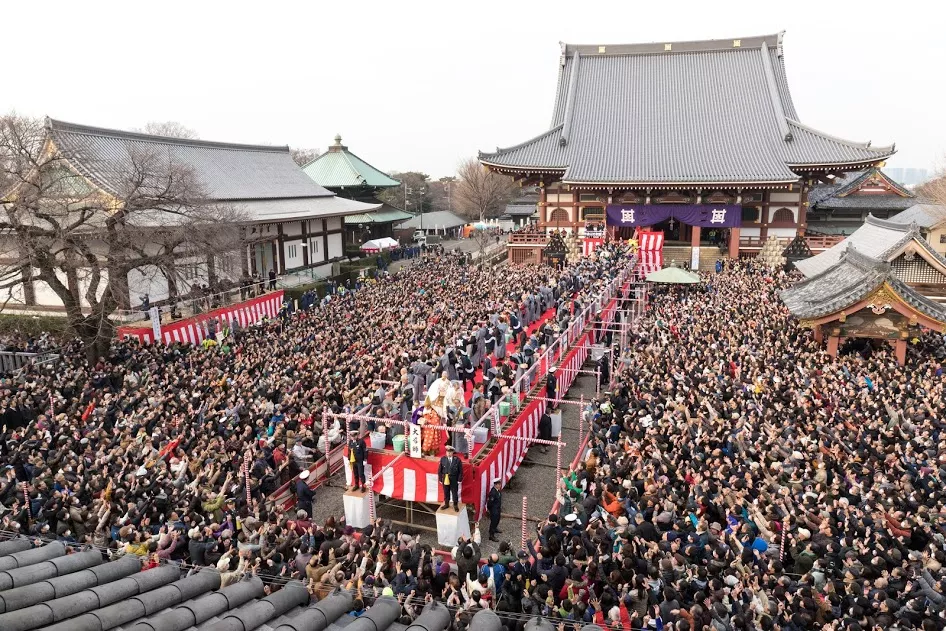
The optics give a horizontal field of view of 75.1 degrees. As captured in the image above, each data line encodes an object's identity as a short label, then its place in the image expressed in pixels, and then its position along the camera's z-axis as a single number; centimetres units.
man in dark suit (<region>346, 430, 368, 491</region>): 1100
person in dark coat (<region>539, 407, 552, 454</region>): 1466
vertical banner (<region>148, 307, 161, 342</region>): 1928
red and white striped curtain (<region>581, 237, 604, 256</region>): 3341
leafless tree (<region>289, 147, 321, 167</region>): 9440
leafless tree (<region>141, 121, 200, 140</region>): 7178
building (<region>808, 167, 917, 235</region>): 4331
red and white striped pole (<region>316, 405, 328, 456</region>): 1214
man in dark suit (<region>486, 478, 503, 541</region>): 1070
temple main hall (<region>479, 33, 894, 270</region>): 3331
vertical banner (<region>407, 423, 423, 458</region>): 1069
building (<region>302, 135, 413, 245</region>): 4638
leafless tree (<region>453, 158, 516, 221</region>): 7181
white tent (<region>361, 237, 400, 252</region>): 4106
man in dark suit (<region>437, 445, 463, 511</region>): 1019
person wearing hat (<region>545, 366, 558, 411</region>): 1417
